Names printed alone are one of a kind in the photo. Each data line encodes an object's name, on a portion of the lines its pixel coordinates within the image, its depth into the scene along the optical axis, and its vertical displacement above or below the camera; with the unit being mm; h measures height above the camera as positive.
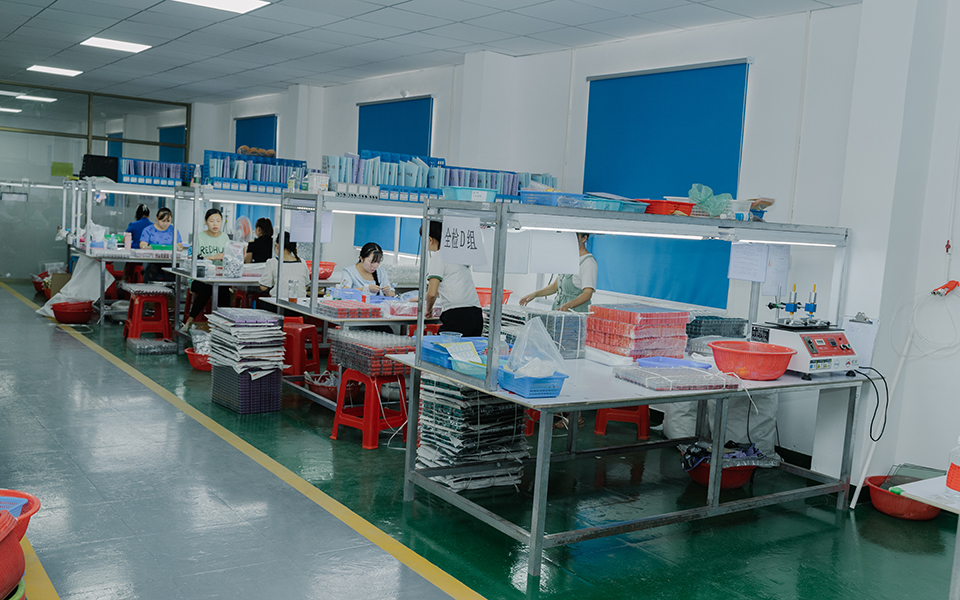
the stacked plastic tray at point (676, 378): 3863 -660
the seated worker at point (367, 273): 6855 -416
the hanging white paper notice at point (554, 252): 3725 -54
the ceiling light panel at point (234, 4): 7055 +1947
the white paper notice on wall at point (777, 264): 5227 -48
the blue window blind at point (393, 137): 9789 +1220
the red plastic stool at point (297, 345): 6969 -1109
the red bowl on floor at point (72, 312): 9172 -1259
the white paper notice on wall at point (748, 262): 5168 -46
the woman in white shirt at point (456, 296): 5484 -442
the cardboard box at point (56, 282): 10516 -1049
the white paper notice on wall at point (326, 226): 6066 -14
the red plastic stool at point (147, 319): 8234 -1166
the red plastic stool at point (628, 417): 6168 -1377
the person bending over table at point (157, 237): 9922 -324
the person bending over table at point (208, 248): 8703 -360
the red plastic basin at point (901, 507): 4631 -1440
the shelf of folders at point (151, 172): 10023 +511
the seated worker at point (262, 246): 8617 -301
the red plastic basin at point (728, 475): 4973 -1434
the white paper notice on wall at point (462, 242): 3727 -39
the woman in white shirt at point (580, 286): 6223 -357
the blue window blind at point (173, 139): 15234 +1438
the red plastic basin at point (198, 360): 7246 -1358
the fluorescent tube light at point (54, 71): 11984 +2077
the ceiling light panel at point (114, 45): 9539 +2035
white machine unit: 4469 -507
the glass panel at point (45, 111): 13586 +1662
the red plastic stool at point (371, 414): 5355 -1327
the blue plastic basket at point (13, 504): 3156 -1240
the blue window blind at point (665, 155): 6434 +832
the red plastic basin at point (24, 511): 2939 -1217
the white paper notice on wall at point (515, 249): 3648 -55
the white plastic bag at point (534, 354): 3527 -538
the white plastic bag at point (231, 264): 7703 -465
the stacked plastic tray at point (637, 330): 4551 -495
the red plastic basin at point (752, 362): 4262 -585
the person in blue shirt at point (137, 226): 10453 -214
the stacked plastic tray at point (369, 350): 5301 -856
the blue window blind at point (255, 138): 13008 +1408
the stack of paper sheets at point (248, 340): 5852 -928
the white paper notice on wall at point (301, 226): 6047 -31
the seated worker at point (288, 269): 7039 -437
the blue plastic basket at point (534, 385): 3482 -658
